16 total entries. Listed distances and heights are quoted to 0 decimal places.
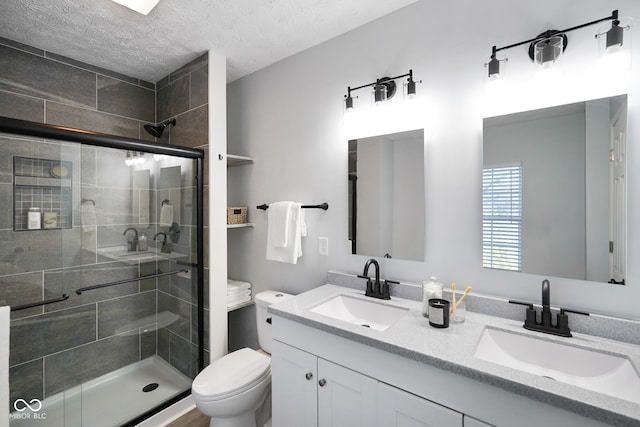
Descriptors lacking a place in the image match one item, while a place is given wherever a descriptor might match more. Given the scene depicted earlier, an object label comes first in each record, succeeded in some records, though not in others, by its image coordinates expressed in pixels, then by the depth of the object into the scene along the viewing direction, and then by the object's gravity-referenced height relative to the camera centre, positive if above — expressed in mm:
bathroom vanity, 774 -545
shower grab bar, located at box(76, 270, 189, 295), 1660 -448
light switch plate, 1841 -217
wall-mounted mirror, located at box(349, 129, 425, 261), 1498 +93
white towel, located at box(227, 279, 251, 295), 2119 -570
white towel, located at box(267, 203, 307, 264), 1859 -170
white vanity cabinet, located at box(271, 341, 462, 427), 972 -735
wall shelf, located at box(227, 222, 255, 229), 2092 -98
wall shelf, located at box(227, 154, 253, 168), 2125 +411
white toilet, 1446 -922
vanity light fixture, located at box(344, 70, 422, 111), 1555 +682
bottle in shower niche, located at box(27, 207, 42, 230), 1412 -32
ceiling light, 1411 +1052
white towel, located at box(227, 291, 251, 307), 2109 -664
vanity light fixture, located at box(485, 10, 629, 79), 1013 +660
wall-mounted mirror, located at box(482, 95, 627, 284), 1060 +86
